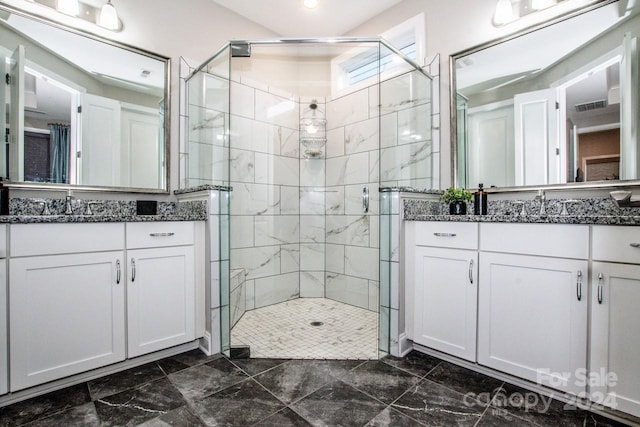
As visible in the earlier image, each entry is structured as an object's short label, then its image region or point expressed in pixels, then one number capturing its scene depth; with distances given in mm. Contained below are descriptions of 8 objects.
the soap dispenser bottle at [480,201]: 2004
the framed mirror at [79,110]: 1793
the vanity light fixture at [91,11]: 1966
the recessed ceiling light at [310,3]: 2613
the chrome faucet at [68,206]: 1866
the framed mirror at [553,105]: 1656
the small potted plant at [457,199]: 2064
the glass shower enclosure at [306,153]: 2428
